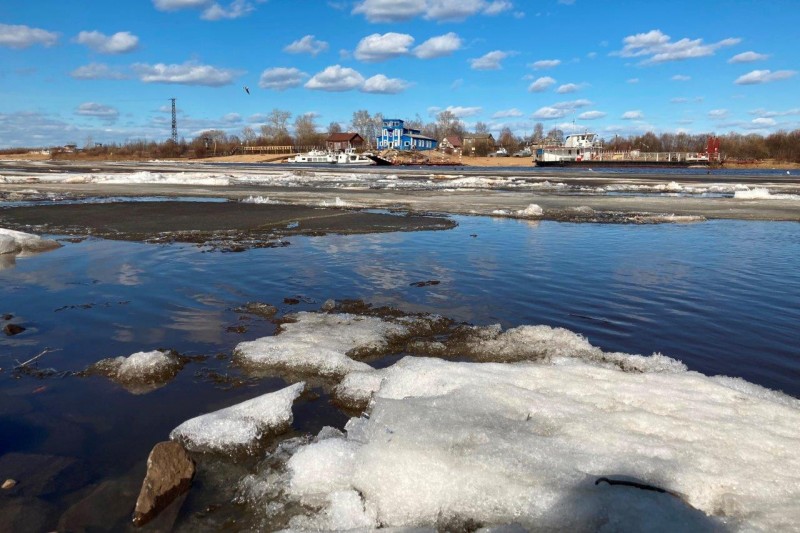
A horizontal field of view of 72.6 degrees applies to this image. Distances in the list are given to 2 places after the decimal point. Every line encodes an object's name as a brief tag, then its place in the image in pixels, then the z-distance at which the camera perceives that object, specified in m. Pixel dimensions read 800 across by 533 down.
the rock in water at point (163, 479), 2.78
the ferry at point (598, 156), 93.25
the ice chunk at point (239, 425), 3.47
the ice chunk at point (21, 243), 9.67
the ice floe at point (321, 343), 4.77
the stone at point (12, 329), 5.51
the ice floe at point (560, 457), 2.71
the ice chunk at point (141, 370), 4.37
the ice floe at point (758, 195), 26.14
